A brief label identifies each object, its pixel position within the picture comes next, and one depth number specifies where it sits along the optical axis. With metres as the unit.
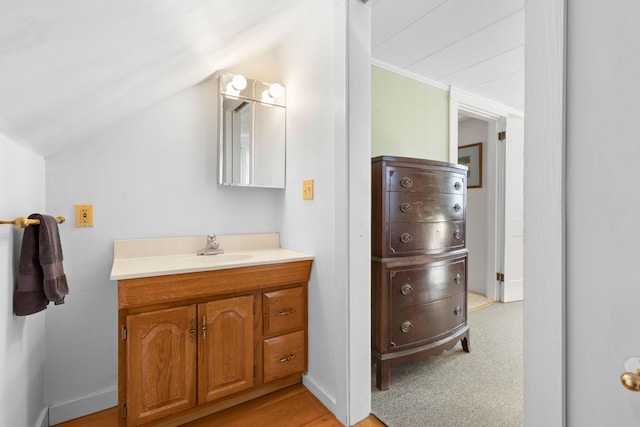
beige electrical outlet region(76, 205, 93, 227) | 1.67
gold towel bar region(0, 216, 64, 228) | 0.98
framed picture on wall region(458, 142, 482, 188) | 3.88
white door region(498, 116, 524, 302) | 3.55
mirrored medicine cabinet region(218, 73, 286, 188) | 2.02
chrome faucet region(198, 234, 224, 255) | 1.97
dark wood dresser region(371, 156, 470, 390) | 1.84
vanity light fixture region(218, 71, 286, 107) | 1.97
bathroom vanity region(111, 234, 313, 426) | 1.40
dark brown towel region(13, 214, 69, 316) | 1.15
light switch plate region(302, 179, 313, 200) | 1.87
